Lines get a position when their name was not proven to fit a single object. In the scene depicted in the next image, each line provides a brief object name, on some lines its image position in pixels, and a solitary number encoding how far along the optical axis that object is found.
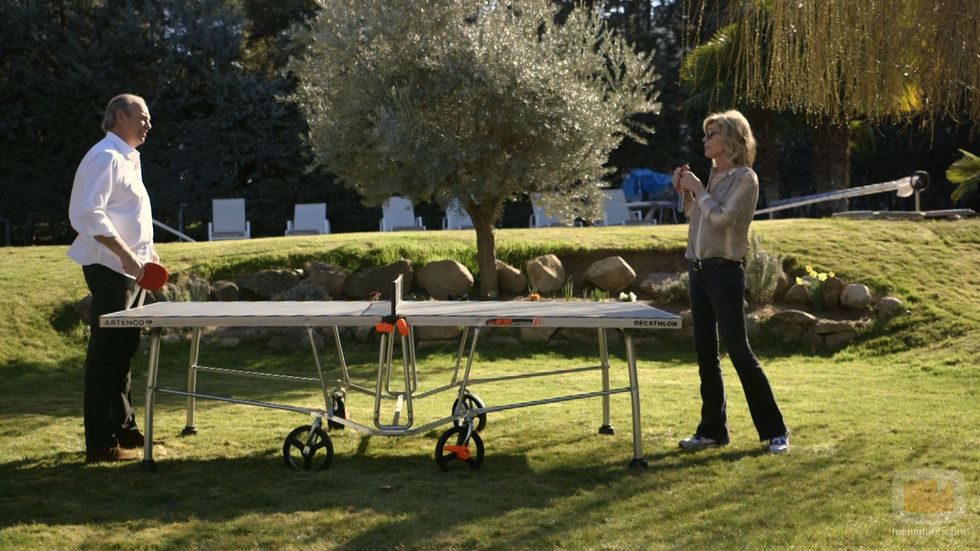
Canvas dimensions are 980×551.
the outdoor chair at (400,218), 19.58
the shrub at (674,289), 11.75
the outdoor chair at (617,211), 20.16
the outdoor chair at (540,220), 19.89
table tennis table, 5.11
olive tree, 11.43
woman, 5.55
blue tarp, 23.67
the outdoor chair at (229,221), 19.08
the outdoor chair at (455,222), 19.39
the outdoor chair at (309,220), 19.16
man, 5.47
